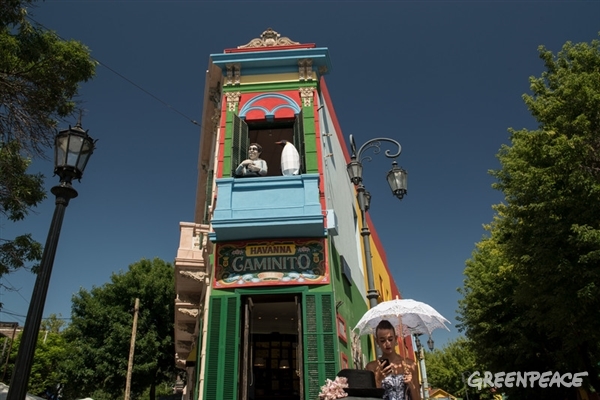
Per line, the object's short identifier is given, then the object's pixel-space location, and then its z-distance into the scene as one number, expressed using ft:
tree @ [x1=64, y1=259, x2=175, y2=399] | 71.77
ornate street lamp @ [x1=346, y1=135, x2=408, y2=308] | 27.04
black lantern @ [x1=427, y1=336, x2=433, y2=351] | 80.02
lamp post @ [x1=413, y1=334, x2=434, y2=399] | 80.02
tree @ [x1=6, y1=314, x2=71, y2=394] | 108.06
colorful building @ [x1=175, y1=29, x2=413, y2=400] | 27.84
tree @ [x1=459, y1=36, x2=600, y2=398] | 32.50
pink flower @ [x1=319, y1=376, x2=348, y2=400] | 12.25
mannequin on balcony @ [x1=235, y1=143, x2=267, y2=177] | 32.37
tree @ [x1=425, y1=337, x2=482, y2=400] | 128.44
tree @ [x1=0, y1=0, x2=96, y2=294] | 21.76
